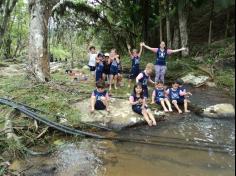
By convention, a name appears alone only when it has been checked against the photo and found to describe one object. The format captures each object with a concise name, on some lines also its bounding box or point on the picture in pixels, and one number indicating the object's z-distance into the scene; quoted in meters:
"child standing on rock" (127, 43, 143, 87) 5.91
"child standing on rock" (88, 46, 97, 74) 6.35
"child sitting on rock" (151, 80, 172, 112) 4.88
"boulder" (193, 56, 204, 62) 7.74
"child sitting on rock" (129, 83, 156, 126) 4.28
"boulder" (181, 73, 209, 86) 6.77
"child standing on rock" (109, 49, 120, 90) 5.50
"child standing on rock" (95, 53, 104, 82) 5.56
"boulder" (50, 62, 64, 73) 8.64
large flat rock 4.18
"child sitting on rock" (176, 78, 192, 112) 4.84
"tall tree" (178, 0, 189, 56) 8.31
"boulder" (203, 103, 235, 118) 4.34
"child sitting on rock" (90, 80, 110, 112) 4.41
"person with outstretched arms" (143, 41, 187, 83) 5.57
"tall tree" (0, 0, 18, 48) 7.73
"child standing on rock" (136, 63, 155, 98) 4.66
